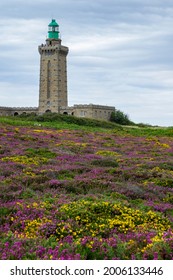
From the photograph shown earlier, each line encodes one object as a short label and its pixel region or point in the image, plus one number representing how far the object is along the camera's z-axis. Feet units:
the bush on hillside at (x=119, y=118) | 416.54
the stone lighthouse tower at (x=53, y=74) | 431.43
